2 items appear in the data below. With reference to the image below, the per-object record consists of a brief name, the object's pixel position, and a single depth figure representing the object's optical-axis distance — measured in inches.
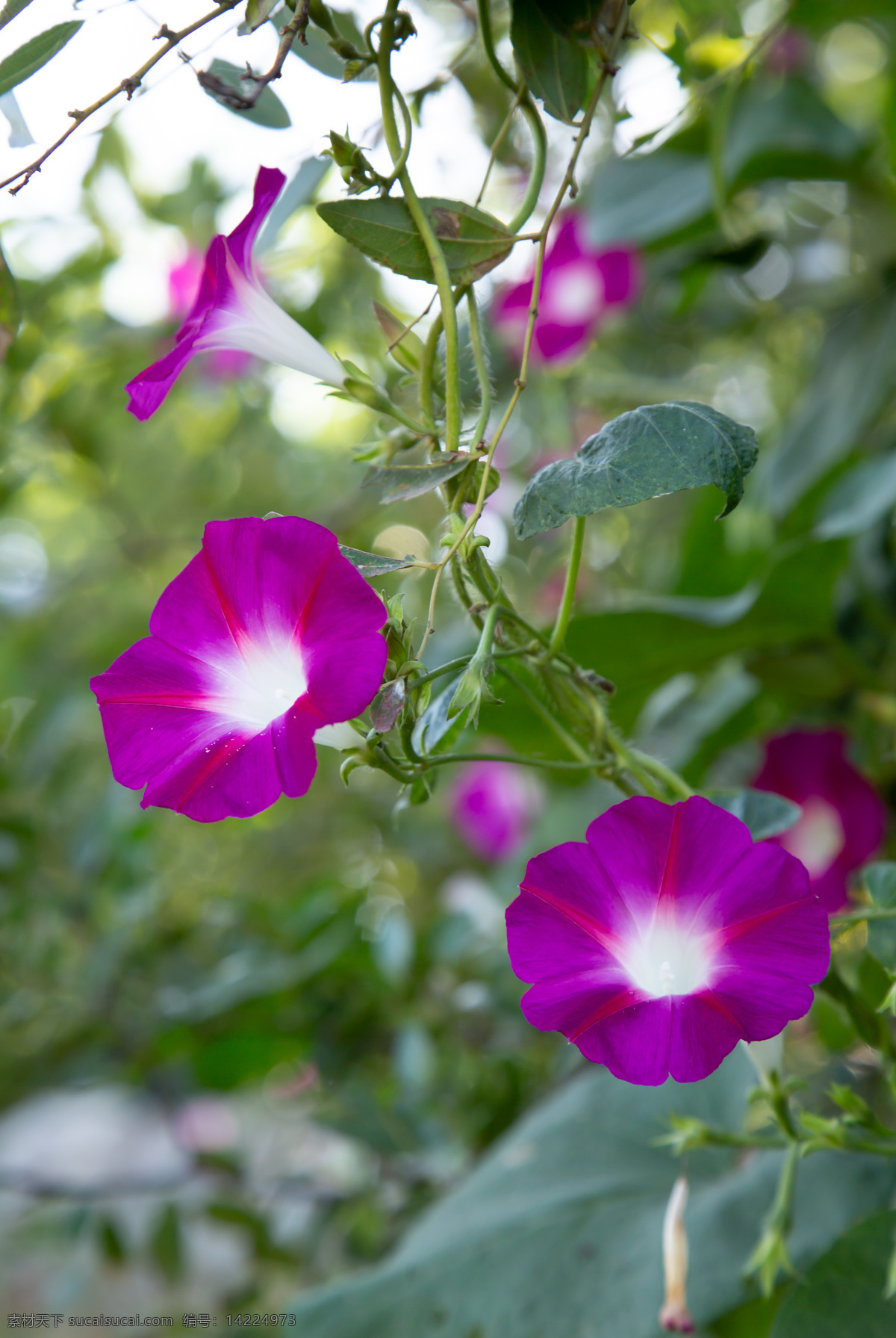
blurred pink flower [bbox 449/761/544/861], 55.7
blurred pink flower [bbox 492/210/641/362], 39.7
